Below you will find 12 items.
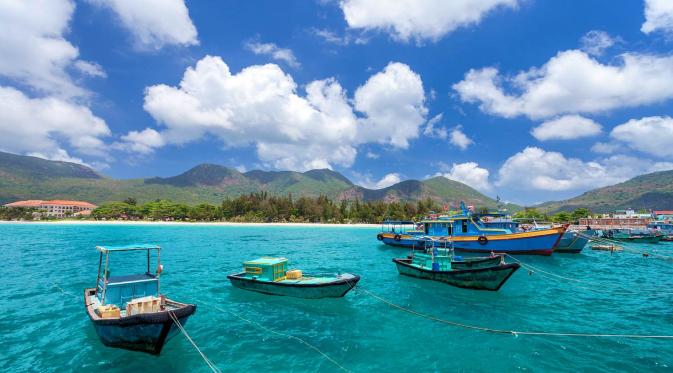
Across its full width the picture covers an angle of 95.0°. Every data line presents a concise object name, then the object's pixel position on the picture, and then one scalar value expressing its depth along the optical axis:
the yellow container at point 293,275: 20.52
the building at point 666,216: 115.53
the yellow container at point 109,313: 11.35
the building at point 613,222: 105.31
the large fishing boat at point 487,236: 39.41
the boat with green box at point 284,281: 18.70
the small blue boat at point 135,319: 10.82
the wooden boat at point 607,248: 48.45
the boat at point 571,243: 44.62
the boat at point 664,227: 75.12
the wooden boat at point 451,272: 21.03
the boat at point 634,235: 65.88
